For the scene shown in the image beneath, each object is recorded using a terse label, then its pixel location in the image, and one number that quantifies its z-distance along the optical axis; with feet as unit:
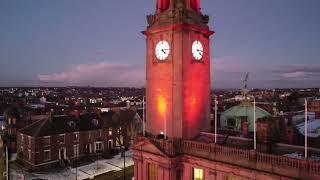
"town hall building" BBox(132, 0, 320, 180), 97.45
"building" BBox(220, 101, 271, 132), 166.67
